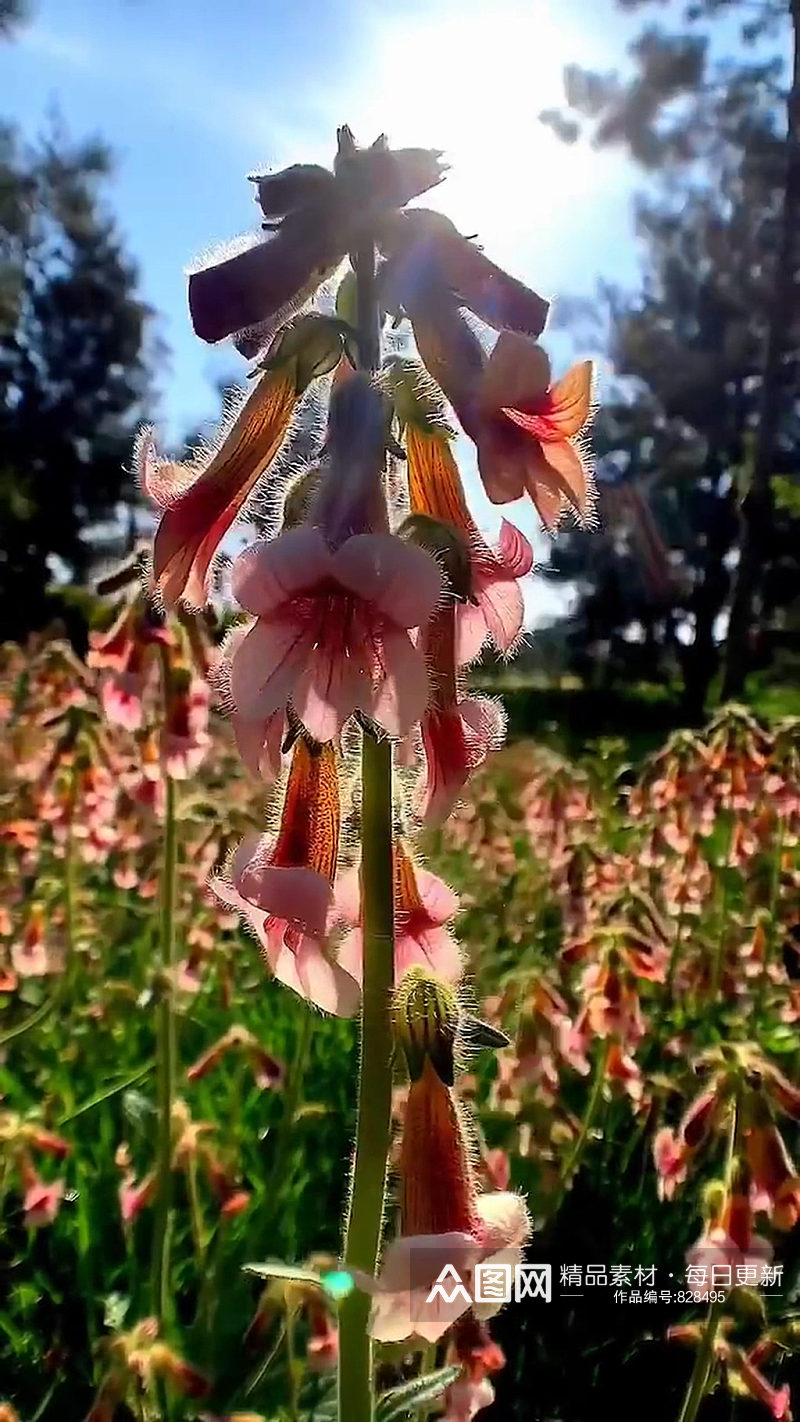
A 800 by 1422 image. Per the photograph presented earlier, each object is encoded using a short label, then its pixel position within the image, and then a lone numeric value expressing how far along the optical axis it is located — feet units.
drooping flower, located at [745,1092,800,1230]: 0.75
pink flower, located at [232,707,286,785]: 0.38
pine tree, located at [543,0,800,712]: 23.54
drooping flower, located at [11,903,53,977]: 1.15
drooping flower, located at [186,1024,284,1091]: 0.95
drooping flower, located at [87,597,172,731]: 0.89
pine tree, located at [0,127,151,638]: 36.09
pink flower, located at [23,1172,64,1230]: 0.88
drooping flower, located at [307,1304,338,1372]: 0.75
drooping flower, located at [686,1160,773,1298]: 0.74
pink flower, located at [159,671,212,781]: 0.84
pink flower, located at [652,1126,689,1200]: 0.87
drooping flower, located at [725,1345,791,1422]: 0.75
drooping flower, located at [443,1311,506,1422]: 0.70
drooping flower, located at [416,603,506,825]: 0.41
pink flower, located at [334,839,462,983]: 0.44
